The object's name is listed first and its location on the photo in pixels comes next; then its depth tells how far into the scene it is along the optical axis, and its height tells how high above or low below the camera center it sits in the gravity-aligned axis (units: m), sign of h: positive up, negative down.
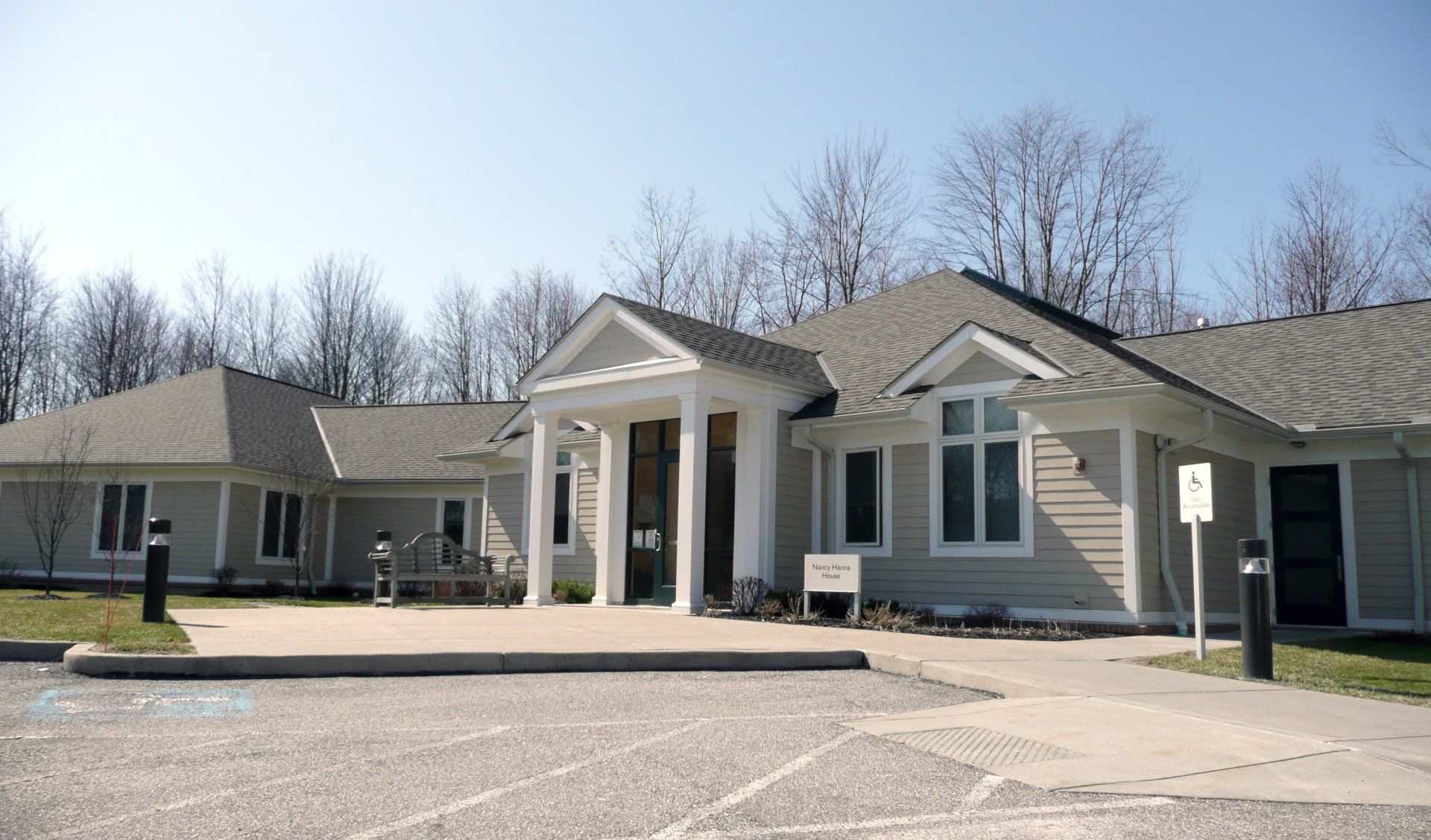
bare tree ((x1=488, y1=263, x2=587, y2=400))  45.97 +9.45
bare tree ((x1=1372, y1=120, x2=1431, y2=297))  32.62 +8.38
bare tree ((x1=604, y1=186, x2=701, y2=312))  40.03 +9.74
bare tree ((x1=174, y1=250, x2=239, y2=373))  49.25 +8.69
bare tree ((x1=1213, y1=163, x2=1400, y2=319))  34.25 +9.18
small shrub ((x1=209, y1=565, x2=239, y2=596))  25.02 -1.03
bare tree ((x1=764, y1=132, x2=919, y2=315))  37.12 +10.23
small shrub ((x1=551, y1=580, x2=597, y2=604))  19.41 -0.90
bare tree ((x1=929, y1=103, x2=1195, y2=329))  36.03 +10.44
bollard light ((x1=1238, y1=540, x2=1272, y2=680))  9.41 -0.49
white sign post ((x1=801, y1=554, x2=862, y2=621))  14.17 -0.35
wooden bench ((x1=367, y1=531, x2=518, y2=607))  16.58 -0.54
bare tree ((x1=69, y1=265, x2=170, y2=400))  46.75 +8.37
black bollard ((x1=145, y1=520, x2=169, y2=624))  11.48 -0.46
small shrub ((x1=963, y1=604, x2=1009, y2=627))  14.62 -0.89
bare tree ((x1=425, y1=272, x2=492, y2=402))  48.97 +8.06
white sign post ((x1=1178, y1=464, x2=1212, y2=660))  10.30 +0.51
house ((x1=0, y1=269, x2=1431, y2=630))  14.36 +1.42
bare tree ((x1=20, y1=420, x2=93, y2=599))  22.91 +1.09
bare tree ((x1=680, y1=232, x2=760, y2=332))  39.69 +9.43
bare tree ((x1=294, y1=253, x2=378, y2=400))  49.66 +8.81
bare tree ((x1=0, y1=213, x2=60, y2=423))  43.12 +7.94
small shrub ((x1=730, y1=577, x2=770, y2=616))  15.66 -0.71
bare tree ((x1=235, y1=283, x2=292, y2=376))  50.38 +8.58
